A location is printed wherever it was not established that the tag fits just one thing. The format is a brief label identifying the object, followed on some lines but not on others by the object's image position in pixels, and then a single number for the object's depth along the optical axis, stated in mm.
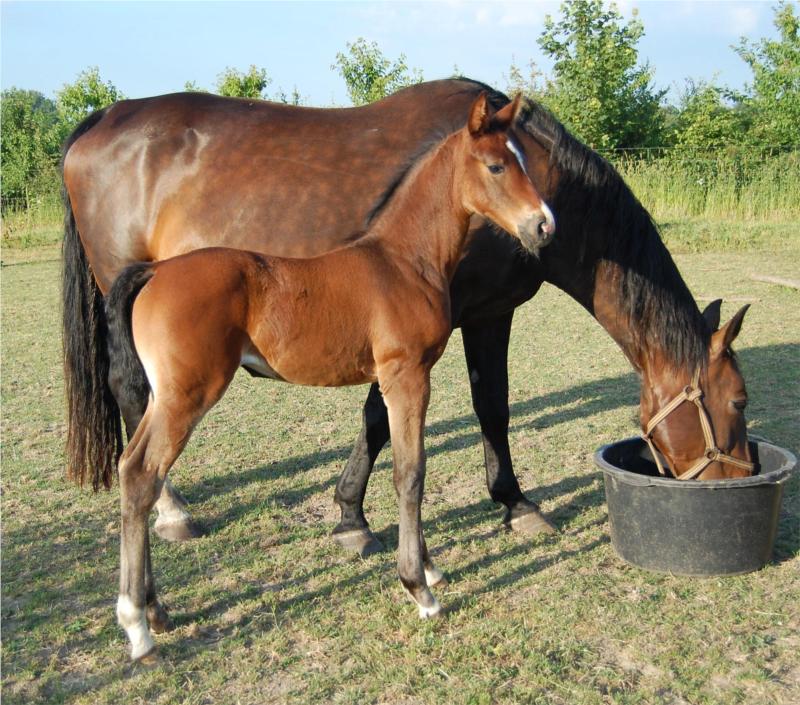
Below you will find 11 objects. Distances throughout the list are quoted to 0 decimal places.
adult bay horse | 3445
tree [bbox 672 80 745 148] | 18500
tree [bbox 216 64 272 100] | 18469
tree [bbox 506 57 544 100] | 18000
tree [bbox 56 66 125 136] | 19688
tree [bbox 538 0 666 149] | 16172
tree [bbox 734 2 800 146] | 18203
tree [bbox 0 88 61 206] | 19016
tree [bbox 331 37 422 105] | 17203
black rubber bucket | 3076
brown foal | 2516
